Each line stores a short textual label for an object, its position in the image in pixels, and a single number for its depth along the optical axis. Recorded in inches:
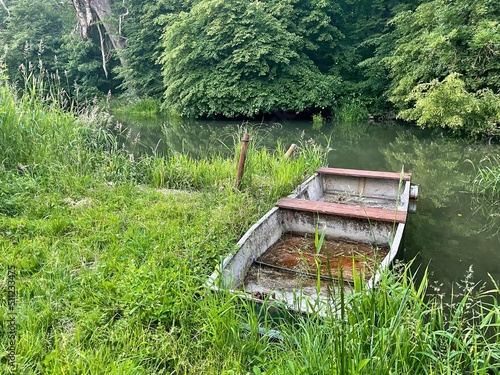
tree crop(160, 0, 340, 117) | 548.7
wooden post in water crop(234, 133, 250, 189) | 164.6
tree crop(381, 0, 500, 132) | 378.3
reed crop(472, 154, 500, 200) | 221.8
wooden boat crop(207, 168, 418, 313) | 120.6
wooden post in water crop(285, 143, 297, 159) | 223.8
